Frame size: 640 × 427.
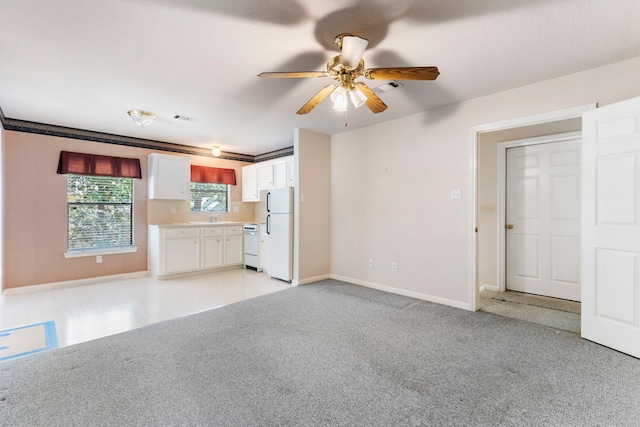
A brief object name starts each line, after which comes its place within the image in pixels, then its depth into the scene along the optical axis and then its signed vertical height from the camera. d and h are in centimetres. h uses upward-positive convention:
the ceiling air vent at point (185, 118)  383 +124
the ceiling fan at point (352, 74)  194 +96
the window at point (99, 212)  450 +1
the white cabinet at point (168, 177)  500 +61
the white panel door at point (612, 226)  226 -12
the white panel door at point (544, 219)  365 -10
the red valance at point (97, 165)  434 +73
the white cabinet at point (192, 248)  482 -63
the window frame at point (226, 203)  566 +22
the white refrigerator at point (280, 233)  458 -33
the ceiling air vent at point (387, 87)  289 +124
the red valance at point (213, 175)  567 +73
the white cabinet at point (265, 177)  530 +68
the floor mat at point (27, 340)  241 -111
